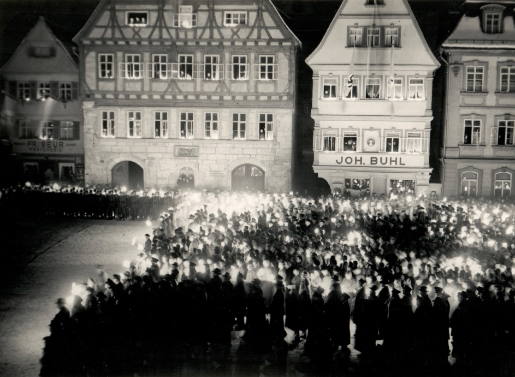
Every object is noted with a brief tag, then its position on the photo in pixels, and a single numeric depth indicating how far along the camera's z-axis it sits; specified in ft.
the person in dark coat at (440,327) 35.12
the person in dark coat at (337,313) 36.40
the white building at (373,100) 105.91
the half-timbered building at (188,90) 107.86
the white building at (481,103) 106.32
